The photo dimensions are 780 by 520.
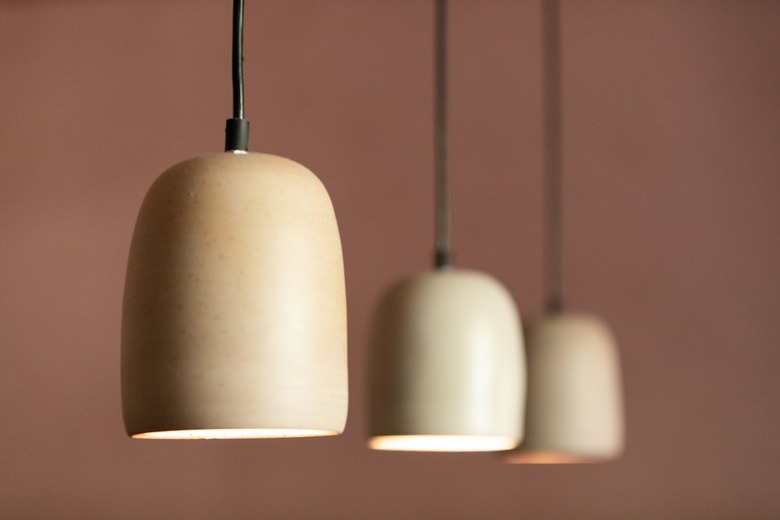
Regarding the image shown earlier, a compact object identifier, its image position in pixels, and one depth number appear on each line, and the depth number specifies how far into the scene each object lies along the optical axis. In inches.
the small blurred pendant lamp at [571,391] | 91.1
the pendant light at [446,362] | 69.5
